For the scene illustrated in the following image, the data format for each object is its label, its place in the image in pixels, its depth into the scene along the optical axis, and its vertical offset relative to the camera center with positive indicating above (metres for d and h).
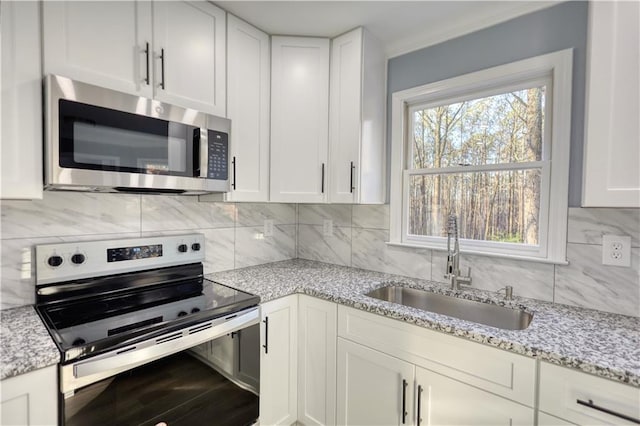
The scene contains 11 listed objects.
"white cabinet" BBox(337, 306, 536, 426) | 1.10 -0.70
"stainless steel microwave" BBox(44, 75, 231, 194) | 1.14 +0.24
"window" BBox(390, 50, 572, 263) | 1.52 +0.25
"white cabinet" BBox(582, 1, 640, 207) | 1.11 +0.36
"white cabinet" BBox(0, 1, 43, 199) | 1.05 +0.33
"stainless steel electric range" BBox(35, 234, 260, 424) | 1.03 -0.46
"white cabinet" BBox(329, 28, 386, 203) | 1.86 +0.52
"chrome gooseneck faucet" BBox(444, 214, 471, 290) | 1.70 -0.32
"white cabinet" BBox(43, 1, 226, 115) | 1.18 +0.65
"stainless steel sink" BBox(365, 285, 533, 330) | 1.51 -0.55
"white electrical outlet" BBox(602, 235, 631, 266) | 1.33 -0.19
